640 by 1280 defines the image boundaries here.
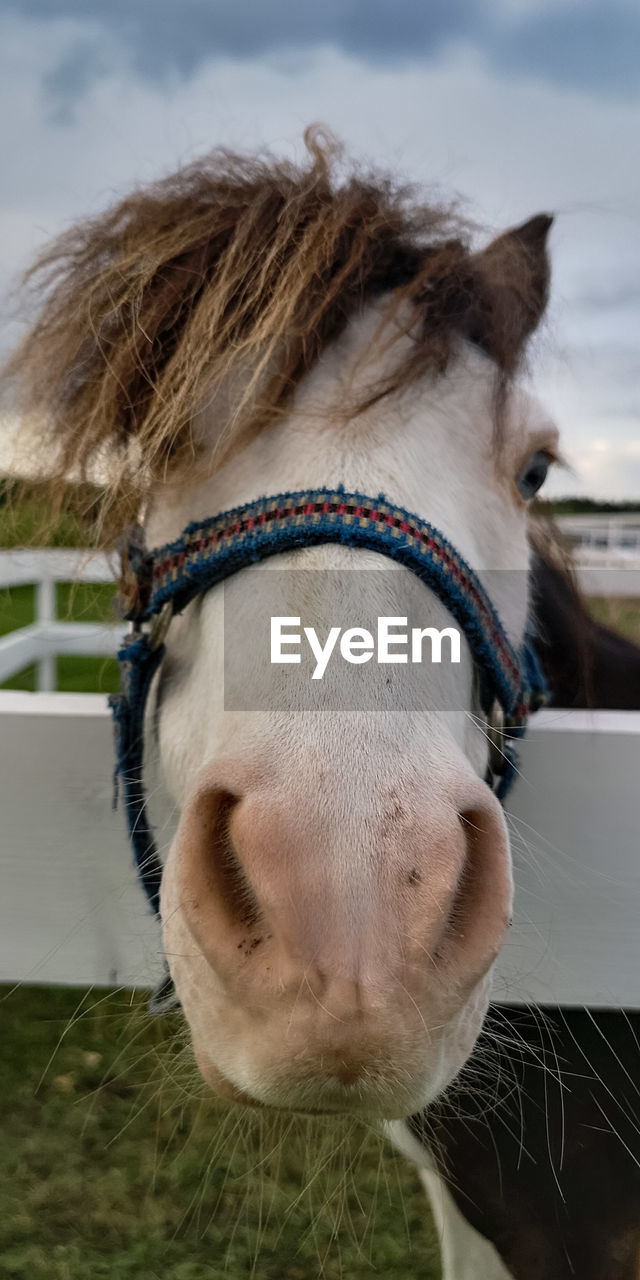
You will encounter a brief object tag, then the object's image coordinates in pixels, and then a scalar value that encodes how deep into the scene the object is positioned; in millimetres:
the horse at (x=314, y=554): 246
